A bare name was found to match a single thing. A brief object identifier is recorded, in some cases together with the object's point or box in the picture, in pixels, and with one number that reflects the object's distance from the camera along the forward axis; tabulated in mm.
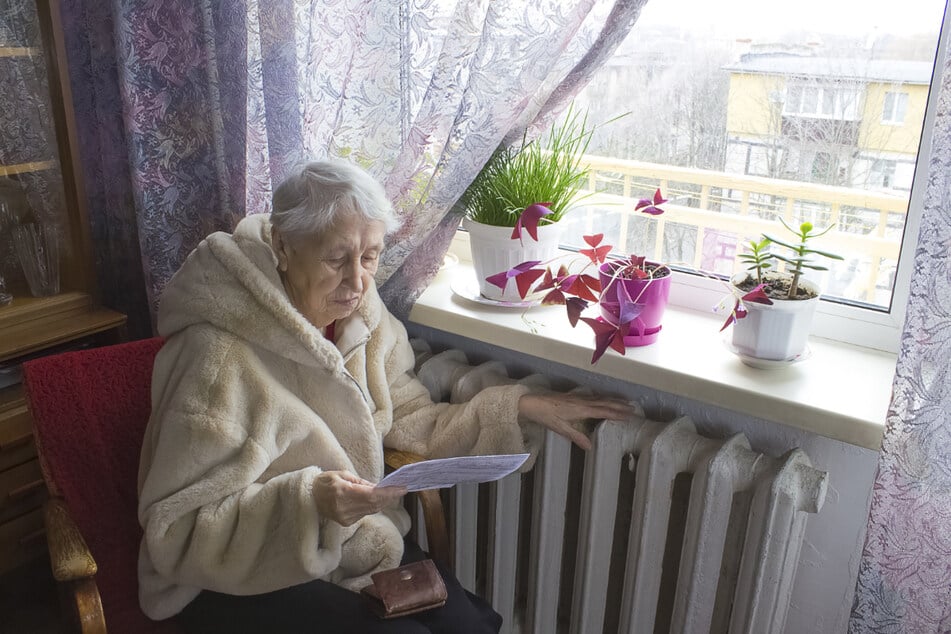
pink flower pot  1488
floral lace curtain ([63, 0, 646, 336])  1486
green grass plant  1638
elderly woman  1332
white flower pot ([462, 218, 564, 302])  1633
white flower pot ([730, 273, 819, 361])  1366
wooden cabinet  1867
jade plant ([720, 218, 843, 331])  1379
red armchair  1455
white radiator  1371
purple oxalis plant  1426
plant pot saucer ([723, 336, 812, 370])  1421
